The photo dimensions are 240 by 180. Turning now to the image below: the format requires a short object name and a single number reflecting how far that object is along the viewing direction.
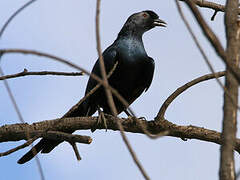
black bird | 10.55
